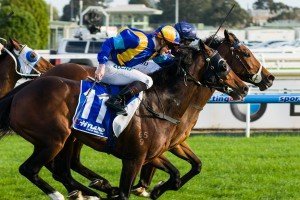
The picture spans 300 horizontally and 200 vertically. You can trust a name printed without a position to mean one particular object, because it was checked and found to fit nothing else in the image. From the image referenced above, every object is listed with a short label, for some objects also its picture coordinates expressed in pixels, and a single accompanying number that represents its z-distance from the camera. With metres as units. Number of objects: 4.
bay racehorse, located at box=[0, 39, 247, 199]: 15.48
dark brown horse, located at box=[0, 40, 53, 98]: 20.53
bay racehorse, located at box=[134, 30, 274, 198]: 18.14
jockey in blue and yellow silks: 15.77
